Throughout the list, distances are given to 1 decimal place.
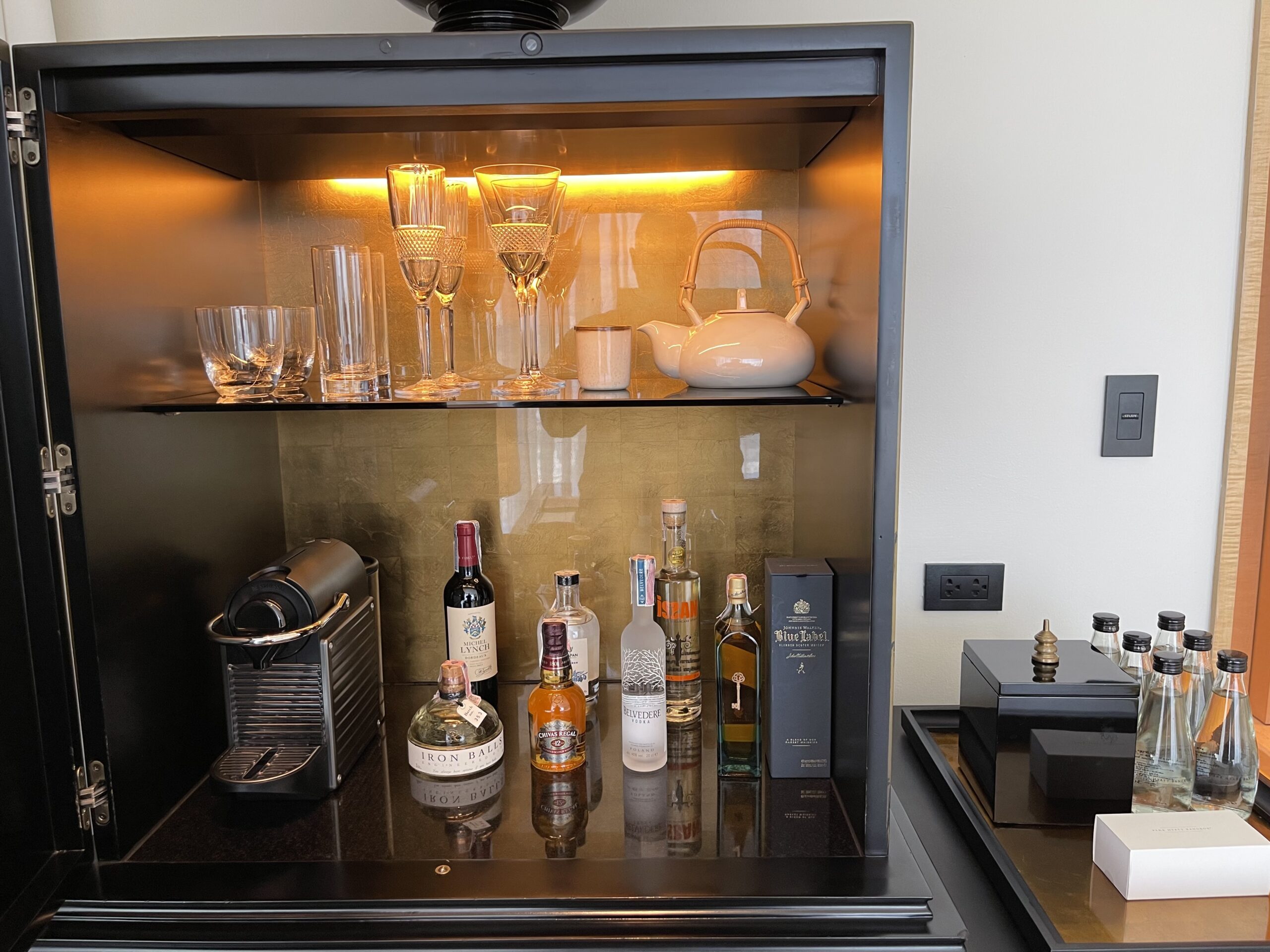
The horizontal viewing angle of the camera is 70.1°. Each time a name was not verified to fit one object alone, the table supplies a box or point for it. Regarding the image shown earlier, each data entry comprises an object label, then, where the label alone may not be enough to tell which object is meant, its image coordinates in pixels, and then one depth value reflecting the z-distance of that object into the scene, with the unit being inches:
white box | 37.7
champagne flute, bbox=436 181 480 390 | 47.6
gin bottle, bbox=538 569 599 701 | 52.9
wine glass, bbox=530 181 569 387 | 47.1
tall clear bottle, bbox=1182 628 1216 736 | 43.7
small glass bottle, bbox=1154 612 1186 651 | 45.7
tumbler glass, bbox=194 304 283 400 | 44.9
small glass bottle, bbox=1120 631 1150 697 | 44.7
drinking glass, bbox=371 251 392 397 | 48.7
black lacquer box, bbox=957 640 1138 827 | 42.2
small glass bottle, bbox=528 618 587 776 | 46.3
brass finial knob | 44.1
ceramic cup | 46.7
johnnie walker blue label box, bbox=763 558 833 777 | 45.4
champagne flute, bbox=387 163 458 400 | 45.9
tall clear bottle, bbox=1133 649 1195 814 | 43.4
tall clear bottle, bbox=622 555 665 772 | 46.9
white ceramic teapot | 45.3
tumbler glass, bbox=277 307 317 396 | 46.9
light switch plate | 56.6
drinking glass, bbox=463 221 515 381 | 56.6
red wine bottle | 51.7
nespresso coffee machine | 44.9
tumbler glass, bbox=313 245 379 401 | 47.3
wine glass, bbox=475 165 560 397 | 45.5
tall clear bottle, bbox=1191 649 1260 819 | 43.2
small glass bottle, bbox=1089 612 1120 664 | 47.8
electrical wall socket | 58.5
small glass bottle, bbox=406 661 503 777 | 47.7
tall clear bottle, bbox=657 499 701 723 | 49.6
